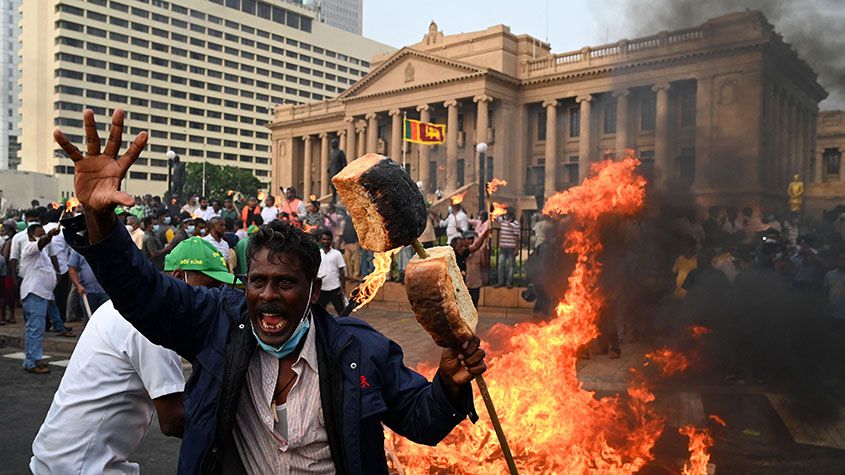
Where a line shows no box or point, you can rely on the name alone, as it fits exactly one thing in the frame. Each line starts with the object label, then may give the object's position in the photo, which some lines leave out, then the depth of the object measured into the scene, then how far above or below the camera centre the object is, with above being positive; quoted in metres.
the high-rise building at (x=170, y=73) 89.62 +22.93
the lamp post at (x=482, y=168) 19.05 +1.81
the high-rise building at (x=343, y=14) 166.25 +55.63
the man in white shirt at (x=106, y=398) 2.54 -0.69
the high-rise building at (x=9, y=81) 120.75 +26.96
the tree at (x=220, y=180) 77.88 +5.39
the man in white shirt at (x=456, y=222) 14.33 +0.14
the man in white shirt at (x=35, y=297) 7.99 -0.93
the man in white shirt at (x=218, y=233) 10.70 -0.14
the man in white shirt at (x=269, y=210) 15.63 +0.37
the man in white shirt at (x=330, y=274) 9.36 -0.69
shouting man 1.99 -0.44
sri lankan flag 33.12 +4.99
